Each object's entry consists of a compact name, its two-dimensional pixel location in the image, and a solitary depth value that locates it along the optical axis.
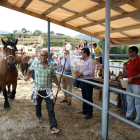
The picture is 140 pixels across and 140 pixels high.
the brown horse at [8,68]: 4.62
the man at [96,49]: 8.21
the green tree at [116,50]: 38.50
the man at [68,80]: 5.24
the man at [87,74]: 3.85
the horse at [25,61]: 10.83
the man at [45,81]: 3.35
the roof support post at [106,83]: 2.86
